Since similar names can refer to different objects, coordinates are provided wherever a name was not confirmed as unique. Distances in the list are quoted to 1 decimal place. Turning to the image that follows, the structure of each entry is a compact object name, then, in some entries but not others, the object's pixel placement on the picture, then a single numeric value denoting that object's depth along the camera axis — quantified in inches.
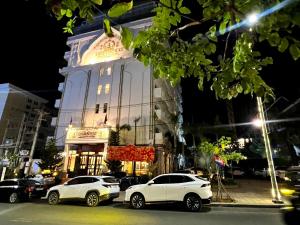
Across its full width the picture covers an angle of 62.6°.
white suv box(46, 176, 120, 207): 559.5
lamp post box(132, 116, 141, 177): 1186.8
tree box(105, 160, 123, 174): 1027.3
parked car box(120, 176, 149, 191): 855.1
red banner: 1055.0
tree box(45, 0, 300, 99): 96.1
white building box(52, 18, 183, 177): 1172.5
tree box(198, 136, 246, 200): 634.2
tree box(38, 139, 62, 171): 1117.1
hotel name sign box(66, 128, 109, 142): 1132.3
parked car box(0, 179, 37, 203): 634.2
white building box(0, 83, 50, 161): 2150.3
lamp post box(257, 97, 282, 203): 547.2
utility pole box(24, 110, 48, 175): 895.7
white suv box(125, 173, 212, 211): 471.8
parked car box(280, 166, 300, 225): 292.4
